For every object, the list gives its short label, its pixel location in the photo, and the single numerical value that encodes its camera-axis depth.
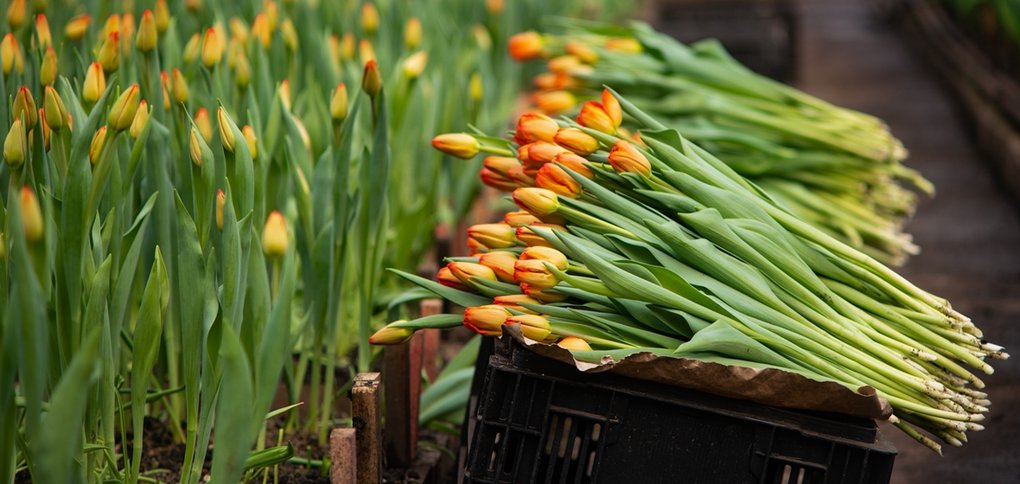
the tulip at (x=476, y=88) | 3.90
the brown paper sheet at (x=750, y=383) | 2.97
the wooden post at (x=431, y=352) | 3.48
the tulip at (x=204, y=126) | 3.14
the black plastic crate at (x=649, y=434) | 3.00
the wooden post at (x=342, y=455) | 3.07
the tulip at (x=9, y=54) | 3.25
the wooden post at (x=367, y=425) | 3.14
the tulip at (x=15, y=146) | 2.98
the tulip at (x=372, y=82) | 3.30
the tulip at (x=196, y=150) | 3.07
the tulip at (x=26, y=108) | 3.03
